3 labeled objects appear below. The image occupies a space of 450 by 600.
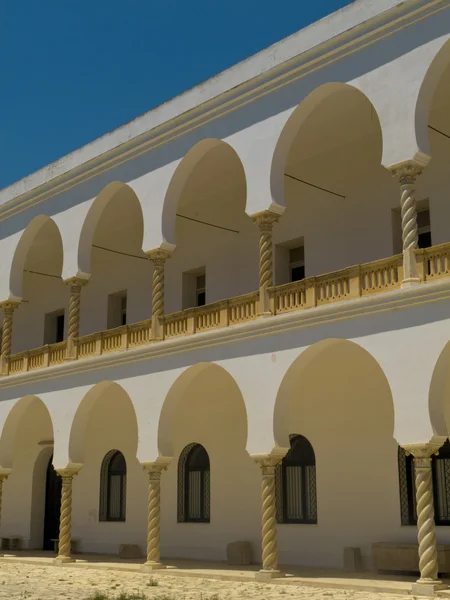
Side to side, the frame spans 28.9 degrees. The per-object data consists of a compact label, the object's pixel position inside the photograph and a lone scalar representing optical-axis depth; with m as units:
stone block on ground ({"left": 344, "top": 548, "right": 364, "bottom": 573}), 15.55
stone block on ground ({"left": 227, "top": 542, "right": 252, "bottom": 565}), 17.34
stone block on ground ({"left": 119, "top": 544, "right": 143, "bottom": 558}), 19.98
